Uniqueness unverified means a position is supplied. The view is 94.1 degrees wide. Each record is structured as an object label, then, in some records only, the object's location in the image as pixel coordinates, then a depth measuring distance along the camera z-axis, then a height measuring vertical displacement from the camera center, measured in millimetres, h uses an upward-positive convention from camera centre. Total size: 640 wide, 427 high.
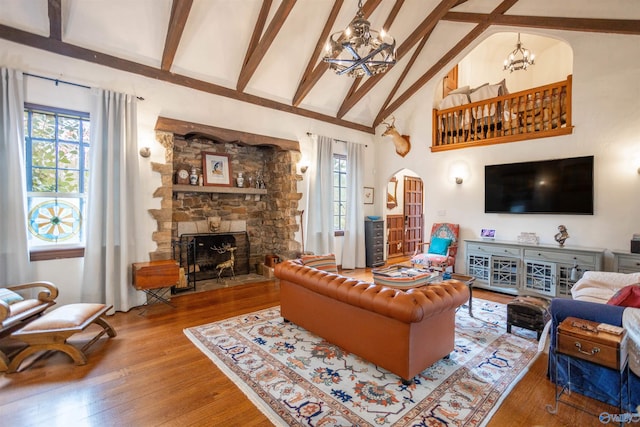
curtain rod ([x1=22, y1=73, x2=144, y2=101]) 3518 +1619
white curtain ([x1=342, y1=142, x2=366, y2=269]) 6805 -99
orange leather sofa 2295 -929
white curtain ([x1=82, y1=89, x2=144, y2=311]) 3803 +154
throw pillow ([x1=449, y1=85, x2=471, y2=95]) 6129 +2507
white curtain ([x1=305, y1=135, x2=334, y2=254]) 6211 +249
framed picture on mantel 5320 +788
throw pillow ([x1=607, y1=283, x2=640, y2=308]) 2105 -624
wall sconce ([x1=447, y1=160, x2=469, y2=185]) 5982 +811
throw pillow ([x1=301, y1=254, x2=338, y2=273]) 3902 -670
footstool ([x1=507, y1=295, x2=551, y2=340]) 3180 -1115
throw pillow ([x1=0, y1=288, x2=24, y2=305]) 2891 -822
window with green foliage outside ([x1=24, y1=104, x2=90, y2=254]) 3621 +491
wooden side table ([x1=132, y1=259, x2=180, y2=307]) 3855 -819
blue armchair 2035 -1181
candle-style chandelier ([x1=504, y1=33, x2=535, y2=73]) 5719 +2905
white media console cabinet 4320 -860
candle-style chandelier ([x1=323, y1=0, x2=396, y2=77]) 3049 +1732
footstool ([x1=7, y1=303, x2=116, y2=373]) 2582 -1059
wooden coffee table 3436 -788
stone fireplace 4484 +118
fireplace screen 5172 -802
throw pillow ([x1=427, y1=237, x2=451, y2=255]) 5699 -664
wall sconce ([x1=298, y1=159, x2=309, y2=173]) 6018 +949
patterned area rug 2057 -1389
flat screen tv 4633 +406
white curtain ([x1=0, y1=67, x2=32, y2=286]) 3297 +359
